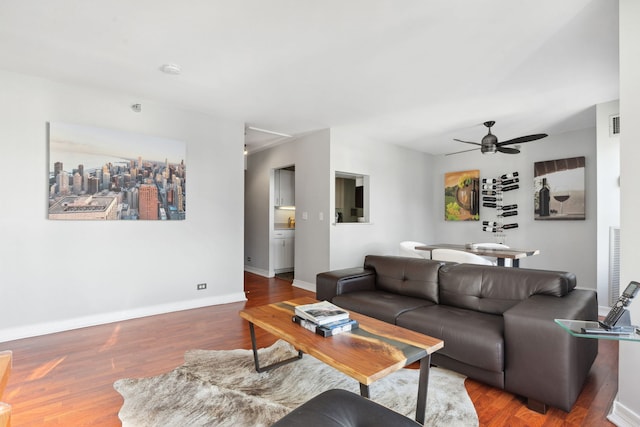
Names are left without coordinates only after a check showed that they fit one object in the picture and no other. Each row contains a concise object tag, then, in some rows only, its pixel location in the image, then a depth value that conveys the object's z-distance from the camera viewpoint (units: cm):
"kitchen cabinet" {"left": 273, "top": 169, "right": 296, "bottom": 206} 645
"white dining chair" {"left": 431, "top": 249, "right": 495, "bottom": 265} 362
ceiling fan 438
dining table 388
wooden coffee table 153
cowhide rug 189
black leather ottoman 120
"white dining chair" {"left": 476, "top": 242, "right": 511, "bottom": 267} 439
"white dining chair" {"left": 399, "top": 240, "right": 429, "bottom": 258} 471
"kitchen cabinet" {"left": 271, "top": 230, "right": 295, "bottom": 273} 639
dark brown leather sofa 193
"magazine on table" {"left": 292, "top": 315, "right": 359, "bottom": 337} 193
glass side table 136
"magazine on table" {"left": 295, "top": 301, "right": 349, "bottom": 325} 200
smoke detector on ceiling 299
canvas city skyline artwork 336
